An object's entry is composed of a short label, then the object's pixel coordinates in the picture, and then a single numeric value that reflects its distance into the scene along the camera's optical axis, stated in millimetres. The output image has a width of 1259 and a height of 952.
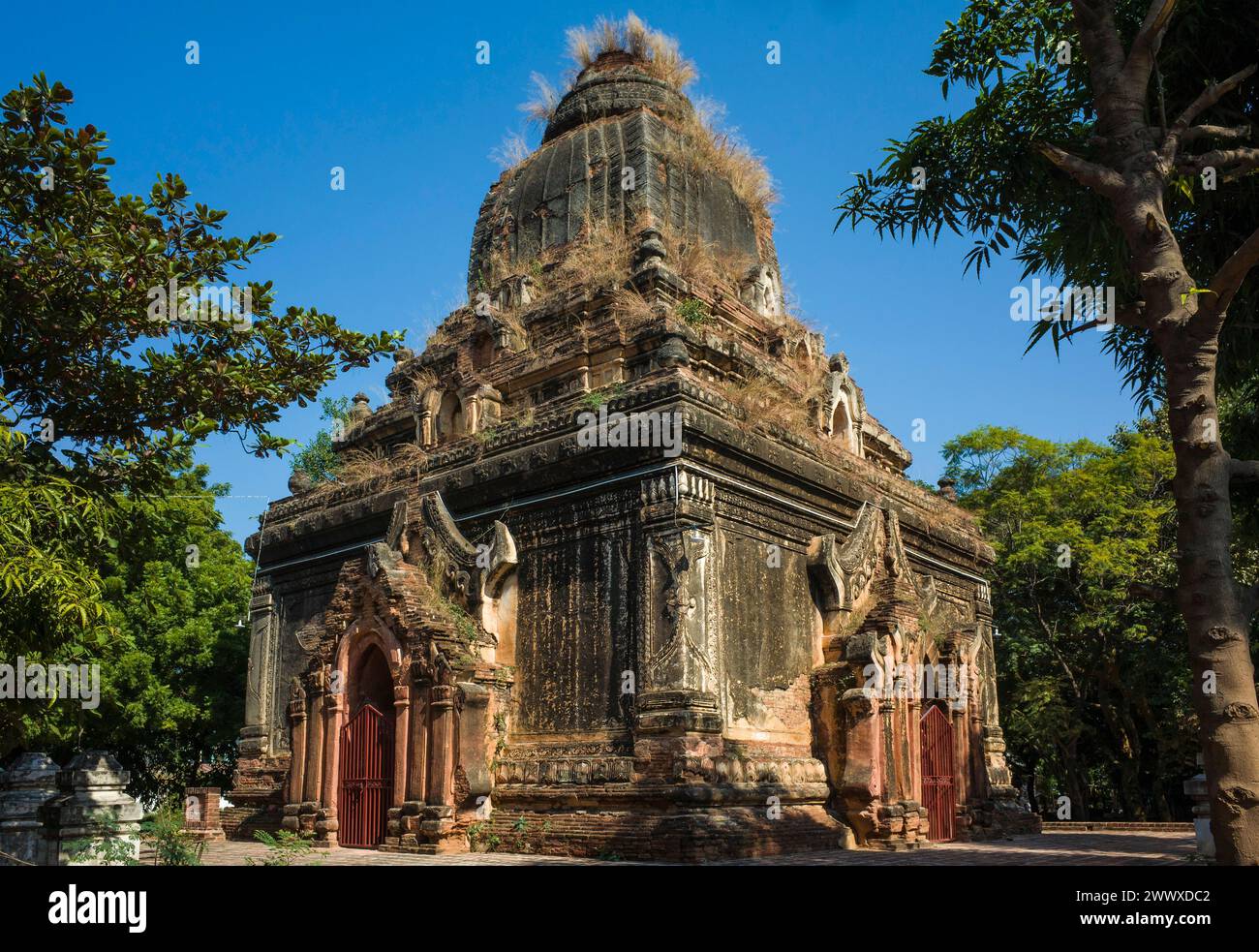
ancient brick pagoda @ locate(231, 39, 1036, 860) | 11031
